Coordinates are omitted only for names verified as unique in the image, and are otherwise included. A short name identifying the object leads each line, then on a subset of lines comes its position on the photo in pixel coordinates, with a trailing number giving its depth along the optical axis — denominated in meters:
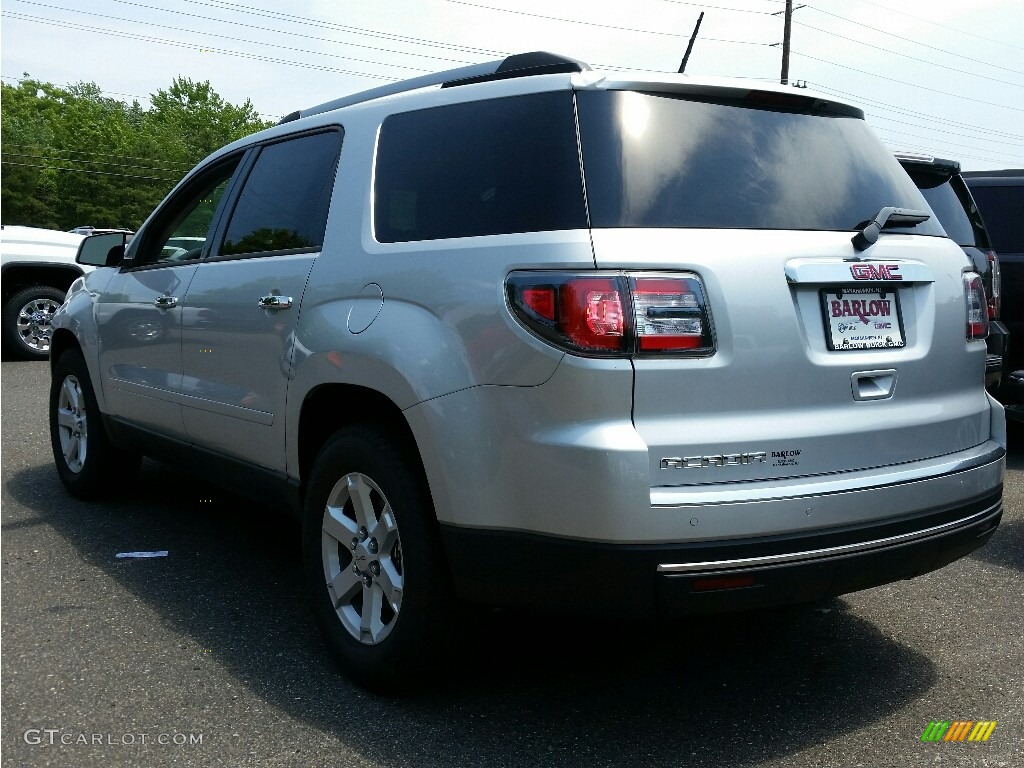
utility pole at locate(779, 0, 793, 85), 34.94
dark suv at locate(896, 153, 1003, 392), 6.73
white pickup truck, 12.51
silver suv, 2.69
